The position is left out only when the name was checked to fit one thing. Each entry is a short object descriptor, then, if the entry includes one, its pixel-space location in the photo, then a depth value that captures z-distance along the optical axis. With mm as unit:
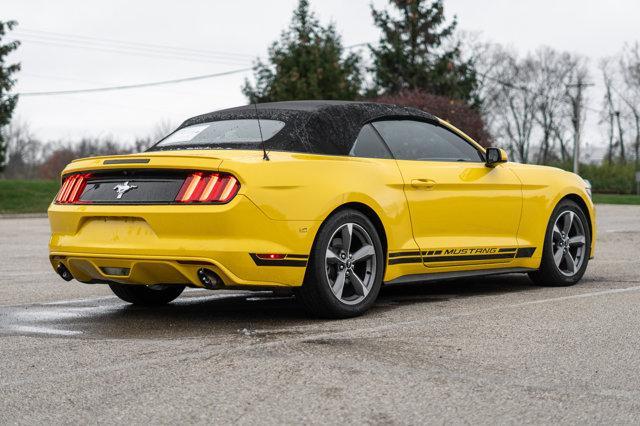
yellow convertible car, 6043
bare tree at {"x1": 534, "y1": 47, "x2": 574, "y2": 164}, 81812
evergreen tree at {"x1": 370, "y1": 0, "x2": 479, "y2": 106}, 51656
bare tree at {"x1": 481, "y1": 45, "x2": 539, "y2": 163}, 80250
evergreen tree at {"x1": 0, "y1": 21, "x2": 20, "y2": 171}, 39594
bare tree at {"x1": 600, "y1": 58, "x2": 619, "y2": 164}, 82125
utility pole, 58044
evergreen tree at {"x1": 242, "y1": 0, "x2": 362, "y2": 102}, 38938
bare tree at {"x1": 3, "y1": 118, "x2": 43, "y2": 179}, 86062
